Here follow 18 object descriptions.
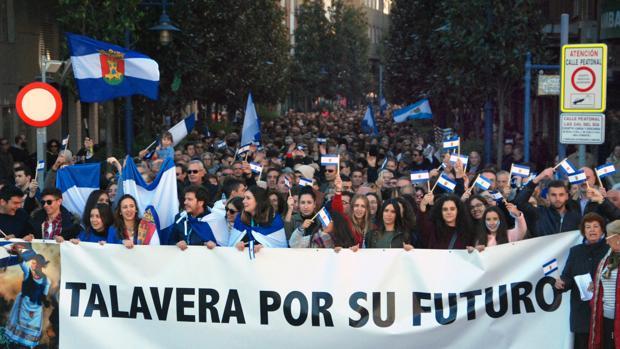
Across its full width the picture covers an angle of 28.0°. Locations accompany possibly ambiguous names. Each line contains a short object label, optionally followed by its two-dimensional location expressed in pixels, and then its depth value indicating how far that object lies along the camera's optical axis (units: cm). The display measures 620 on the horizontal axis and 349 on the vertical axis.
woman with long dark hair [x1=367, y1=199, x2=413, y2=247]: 1019
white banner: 945
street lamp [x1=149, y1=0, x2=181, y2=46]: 2288
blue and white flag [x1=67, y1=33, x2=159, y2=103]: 1669
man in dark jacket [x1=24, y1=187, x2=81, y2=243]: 1084
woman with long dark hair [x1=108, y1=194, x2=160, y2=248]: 1025
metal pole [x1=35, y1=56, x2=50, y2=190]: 1389
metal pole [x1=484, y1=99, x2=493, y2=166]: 3016
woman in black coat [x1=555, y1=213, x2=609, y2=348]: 904
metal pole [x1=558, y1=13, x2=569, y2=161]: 1487
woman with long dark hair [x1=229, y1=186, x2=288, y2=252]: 1031
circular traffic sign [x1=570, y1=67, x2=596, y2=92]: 1334
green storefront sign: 2730
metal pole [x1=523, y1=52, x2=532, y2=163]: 1908
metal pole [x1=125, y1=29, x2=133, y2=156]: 2294
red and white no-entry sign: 1360
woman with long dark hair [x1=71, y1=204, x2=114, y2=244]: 1038
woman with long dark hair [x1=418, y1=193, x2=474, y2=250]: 1000
